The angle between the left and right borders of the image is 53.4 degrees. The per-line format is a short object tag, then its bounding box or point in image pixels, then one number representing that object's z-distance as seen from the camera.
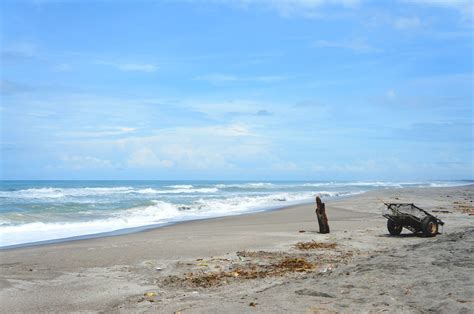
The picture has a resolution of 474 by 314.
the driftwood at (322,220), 15.64
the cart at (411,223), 14.14
